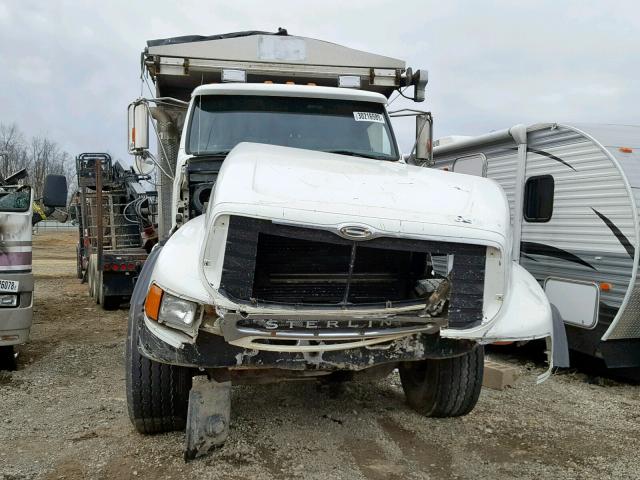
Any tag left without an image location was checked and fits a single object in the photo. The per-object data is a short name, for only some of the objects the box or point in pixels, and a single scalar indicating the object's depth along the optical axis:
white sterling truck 3.18
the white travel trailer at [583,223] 5.95
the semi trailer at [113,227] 9.42
